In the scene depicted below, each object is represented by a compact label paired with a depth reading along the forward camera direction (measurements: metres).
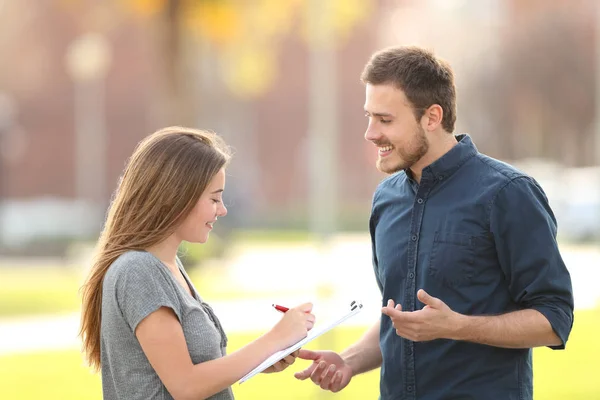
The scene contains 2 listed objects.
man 7.32
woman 6.90
